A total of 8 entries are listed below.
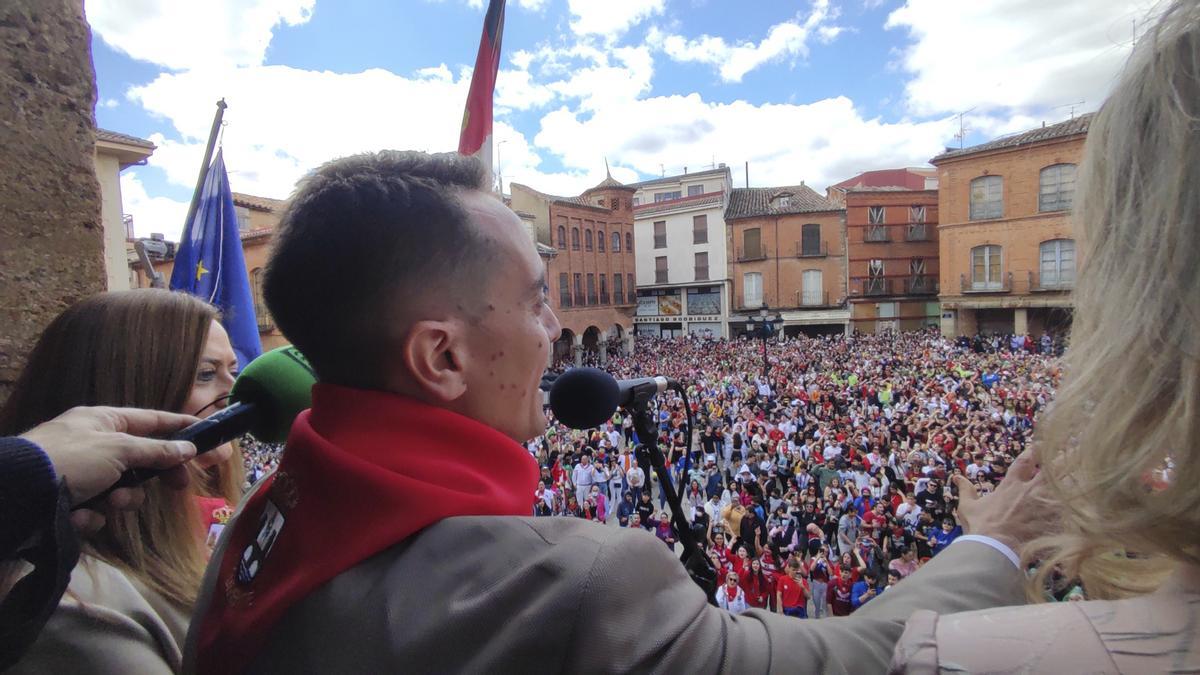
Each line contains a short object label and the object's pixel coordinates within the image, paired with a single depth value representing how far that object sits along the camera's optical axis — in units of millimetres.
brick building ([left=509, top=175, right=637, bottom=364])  31625
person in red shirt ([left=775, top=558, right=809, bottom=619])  6199
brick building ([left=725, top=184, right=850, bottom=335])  34375
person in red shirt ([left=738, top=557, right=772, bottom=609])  6344
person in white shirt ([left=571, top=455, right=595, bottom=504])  10664
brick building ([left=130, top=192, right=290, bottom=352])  21688
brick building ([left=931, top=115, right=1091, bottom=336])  24719
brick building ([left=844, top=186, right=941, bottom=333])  32969
